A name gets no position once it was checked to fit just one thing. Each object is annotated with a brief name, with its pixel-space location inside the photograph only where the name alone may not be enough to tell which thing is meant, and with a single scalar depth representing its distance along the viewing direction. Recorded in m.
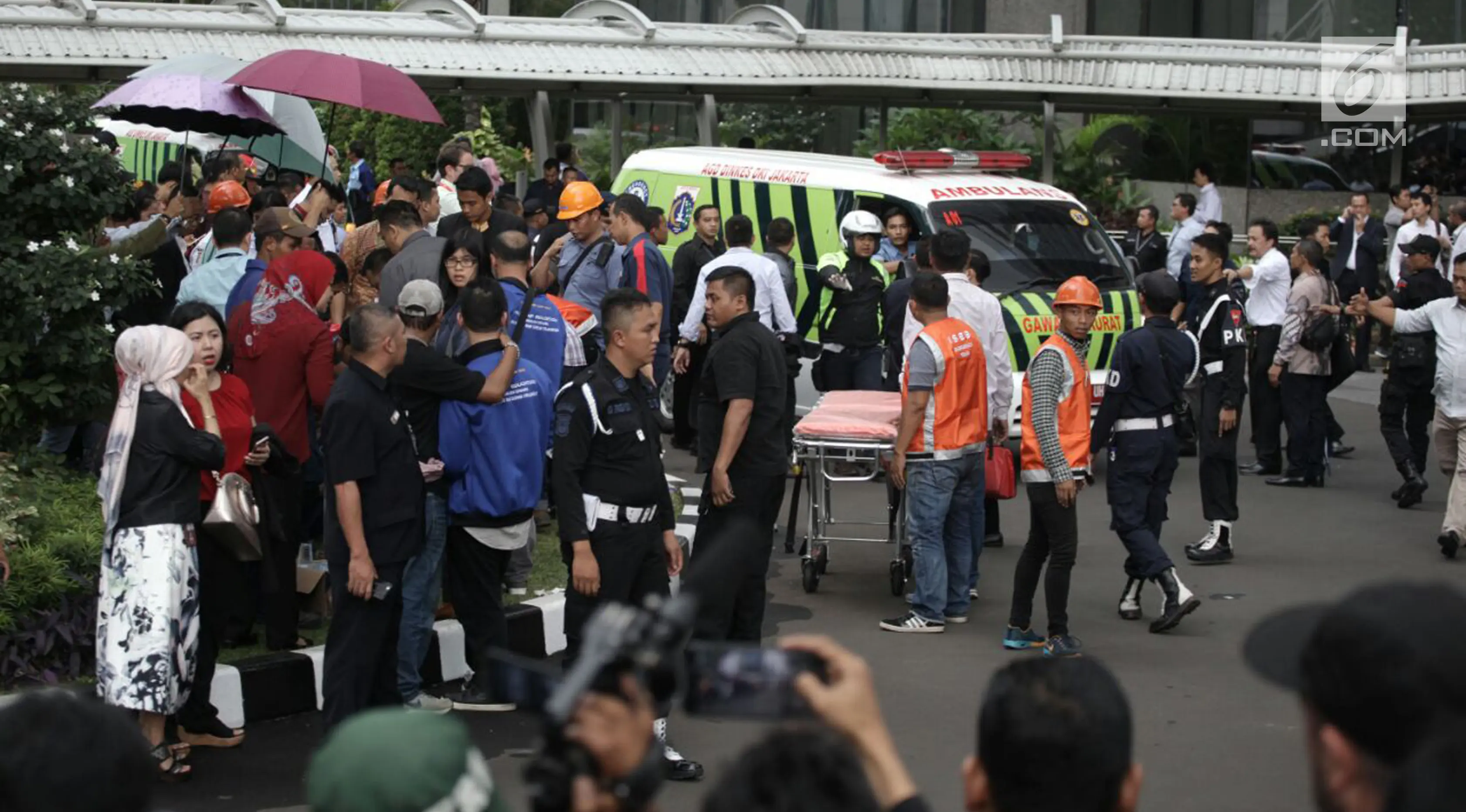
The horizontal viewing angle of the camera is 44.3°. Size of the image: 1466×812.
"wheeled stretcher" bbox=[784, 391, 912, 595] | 9.48
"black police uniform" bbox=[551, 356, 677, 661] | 6.79
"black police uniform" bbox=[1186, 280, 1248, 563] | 10.61
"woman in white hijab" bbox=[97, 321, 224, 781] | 6.50
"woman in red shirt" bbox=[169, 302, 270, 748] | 6.95
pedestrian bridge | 18.67
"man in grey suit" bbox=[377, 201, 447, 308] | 9.61
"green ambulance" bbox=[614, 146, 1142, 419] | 13.32
